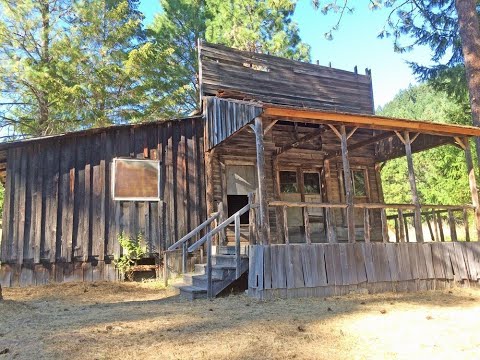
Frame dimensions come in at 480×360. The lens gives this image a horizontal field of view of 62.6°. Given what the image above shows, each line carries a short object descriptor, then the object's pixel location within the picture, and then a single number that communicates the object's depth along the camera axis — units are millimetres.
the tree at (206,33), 20688
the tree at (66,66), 17875
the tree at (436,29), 12578
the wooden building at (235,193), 8219
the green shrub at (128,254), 10672
